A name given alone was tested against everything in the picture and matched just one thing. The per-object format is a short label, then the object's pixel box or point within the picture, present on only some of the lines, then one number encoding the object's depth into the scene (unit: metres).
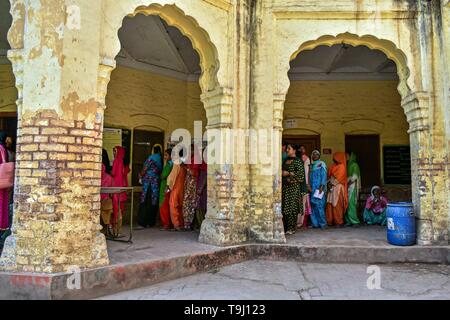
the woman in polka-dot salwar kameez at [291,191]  7.59
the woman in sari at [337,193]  9.14
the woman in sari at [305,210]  8.88
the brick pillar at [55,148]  4.48
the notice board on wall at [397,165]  10.35
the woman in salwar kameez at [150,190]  8.77
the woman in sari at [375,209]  9.19
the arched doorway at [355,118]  10.44
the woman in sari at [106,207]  6.81
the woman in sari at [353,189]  9.23
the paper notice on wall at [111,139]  9.12
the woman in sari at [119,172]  7.96
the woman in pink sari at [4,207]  5.59
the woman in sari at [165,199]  8.48
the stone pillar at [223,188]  6.54
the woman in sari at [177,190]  8.24
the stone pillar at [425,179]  6.61
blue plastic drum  6.58
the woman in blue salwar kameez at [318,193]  8.91
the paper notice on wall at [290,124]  10.62
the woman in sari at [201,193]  8.34
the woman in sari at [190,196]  8.21
